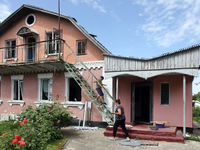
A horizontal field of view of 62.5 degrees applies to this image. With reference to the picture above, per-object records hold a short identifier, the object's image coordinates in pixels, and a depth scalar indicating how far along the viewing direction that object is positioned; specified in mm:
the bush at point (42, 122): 4039
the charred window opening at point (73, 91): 10336
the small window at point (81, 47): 9623
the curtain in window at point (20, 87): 11340
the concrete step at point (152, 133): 6441
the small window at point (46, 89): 10305
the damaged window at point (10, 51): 11840
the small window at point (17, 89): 11346
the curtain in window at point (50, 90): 10242
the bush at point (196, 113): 14355
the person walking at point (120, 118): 6407
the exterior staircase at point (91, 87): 8184
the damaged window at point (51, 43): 10149
